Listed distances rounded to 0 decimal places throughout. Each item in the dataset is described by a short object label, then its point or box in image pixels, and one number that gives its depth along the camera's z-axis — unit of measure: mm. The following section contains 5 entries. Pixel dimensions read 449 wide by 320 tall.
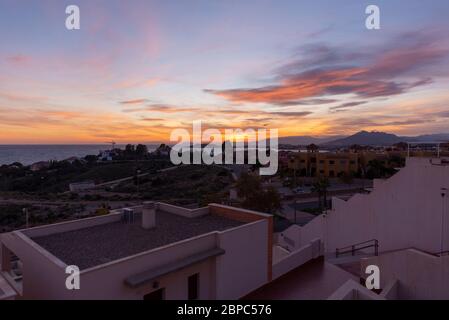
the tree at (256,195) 25078
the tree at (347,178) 43469
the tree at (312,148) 58734
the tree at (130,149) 122812
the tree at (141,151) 119375
